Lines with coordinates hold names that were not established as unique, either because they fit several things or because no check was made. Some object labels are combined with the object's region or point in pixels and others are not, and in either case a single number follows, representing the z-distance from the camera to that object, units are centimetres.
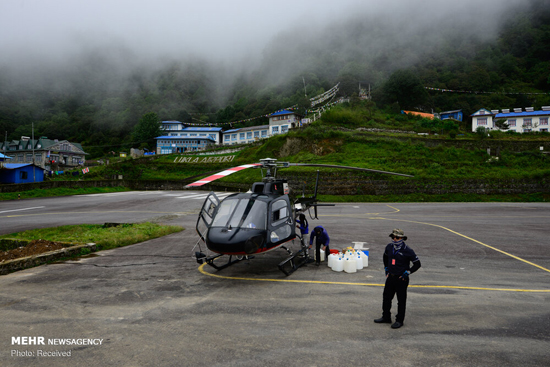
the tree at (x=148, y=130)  10512
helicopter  839
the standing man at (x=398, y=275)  599
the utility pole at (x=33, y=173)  5465
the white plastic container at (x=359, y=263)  1001
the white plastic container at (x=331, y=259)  1001
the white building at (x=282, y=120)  8412
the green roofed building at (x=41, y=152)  7844
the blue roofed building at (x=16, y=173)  5156
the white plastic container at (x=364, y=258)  1030
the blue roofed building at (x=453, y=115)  8538
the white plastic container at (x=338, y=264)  984
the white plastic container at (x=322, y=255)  1095
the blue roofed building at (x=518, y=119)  6562
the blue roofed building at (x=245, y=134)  9250
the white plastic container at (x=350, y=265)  975
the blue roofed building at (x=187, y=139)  9600
